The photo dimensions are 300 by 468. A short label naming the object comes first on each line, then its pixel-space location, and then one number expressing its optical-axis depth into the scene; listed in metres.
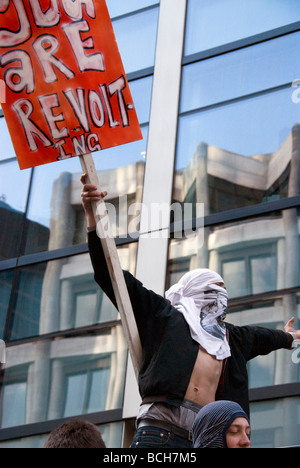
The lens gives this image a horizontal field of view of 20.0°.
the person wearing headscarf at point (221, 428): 3.37
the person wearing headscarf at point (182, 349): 4.20
